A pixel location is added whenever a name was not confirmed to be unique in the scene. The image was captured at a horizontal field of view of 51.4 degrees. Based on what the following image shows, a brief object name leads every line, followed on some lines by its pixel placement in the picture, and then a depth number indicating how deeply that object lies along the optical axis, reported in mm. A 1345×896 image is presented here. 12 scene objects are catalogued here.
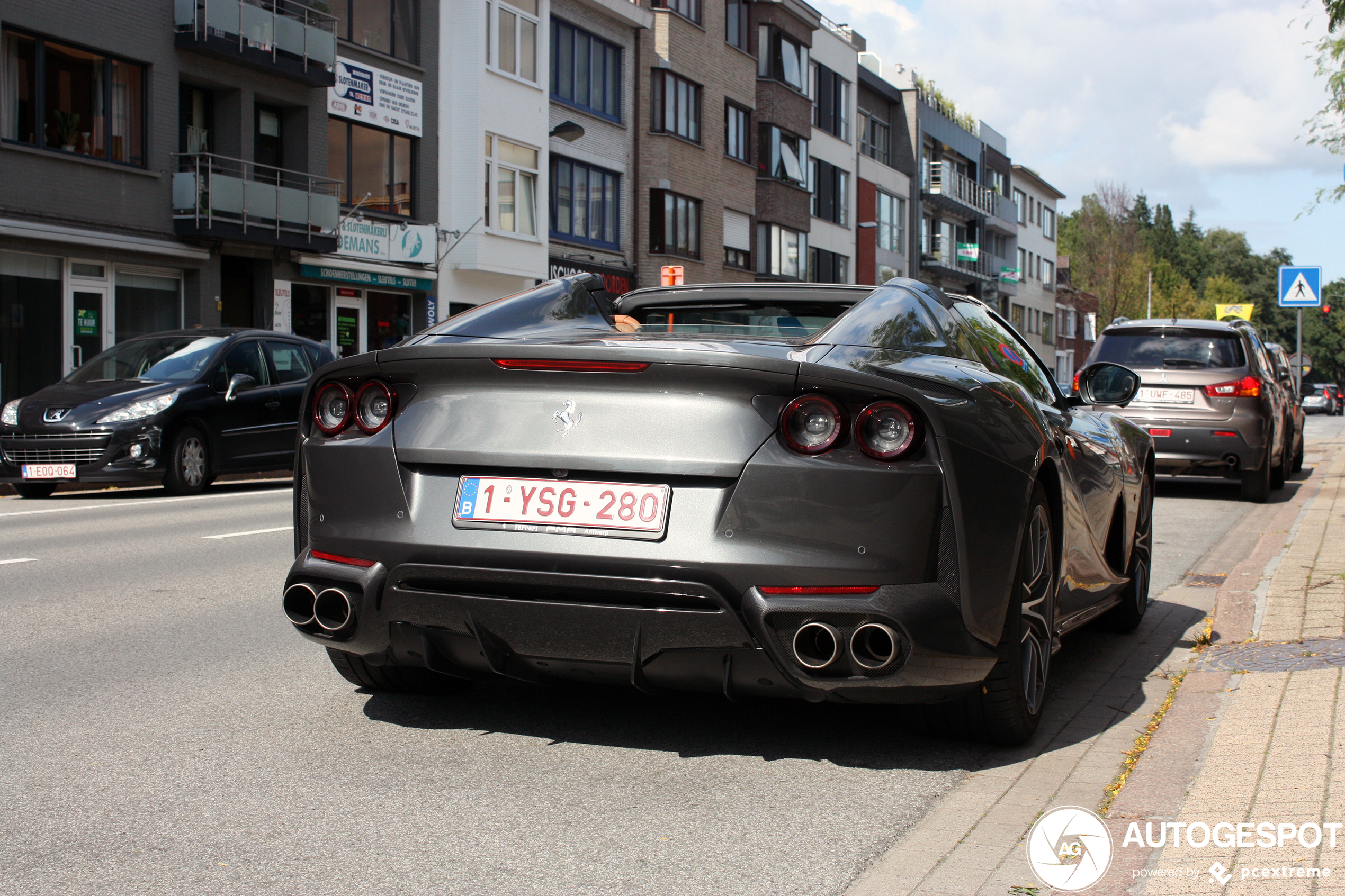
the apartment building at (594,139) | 34594
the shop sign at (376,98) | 28281
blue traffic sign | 22980
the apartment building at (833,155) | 50469
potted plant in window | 22469
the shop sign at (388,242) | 28234
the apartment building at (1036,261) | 82250
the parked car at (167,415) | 14258
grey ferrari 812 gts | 3711
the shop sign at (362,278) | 27156
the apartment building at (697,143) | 38062
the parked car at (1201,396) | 14086
